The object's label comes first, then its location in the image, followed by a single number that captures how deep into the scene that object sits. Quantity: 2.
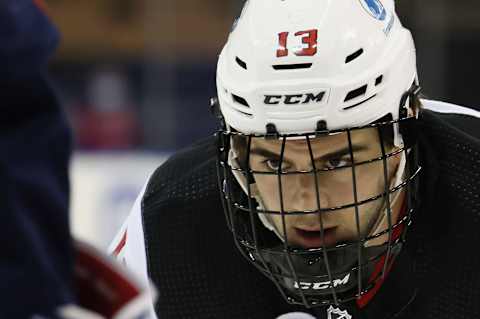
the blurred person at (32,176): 3.98
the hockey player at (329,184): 4.62
